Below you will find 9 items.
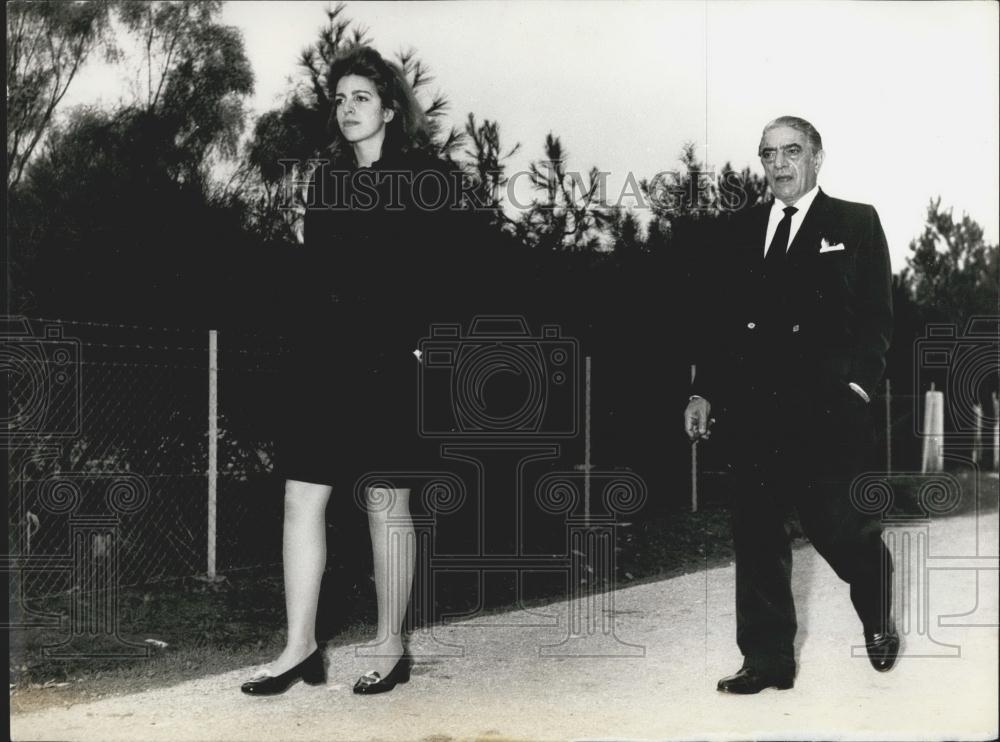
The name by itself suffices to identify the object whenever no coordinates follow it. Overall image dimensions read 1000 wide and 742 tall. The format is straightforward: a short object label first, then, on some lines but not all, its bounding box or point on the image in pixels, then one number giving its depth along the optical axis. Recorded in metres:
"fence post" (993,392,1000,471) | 3.79
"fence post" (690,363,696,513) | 6.67
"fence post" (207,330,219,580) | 5.41
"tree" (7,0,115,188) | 4.38
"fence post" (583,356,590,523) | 5.89
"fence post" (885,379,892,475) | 4.01
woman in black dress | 3.53
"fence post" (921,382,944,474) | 3.85
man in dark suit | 3.47
